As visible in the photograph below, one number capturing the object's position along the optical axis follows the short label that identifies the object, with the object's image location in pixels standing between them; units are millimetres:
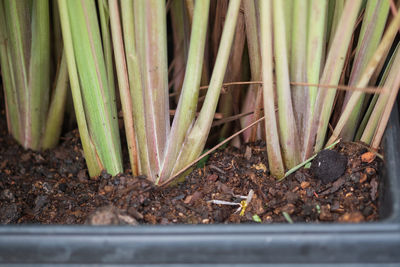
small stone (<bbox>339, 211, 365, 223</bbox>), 420
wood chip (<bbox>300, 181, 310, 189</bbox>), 446
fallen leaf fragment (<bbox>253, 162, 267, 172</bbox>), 460
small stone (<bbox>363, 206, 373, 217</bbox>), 430
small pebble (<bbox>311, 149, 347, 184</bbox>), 443
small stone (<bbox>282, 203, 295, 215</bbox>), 434
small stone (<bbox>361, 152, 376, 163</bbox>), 444
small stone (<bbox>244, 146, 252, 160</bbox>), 472
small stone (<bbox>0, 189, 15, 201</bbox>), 474
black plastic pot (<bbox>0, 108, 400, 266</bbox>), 399
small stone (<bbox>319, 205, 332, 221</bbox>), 431
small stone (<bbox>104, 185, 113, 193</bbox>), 456
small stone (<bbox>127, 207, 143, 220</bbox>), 436
